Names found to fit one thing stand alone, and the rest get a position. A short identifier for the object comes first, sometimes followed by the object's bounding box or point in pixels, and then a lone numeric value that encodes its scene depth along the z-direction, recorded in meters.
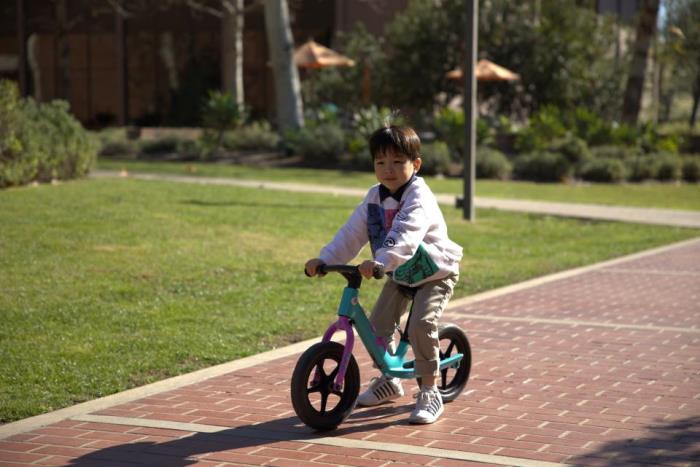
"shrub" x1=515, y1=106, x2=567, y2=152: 26.34
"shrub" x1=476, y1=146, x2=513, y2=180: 24.34
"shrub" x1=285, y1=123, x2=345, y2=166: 26.03
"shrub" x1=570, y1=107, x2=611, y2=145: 27.31
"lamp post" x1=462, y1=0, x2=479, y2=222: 16.06
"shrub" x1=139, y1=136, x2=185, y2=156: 28.52
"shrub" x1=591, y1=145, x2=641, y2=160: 26.11
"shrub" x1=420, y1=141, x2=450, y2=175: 24.23
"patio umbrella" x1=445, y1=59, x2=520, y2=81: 30.05
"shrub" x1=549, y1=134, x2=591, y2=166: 25.52
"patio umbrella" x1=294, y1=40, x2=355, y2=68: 32.19
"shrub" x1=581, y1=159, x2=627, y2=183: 24.86
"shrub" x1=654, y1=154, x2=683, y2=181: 25.80
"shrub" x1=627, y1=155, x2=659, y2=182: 25.53
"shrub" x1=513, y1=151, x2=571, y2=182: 24.70
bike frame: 5.98
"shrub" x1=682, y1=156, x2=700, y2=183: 26.38
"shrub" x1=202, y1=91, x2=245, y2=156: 27.94
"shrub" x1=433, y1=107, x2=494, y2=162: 25.77
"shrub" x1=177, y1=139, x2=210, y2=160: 27.03
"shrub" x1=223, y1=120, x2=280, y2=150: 28.06
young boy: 6.03
